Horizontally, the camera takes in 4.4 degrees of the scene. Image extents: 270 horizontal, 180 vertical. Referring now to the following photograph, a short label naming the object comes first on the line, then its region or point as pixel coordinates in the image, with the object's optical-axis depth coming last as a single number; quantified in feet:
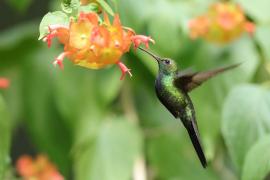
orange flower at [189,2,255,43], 9.52
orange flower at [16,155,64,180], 9.85
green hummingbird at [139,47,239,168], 8.51
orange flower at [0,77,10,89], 8.72
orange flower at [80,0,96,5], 8.48
